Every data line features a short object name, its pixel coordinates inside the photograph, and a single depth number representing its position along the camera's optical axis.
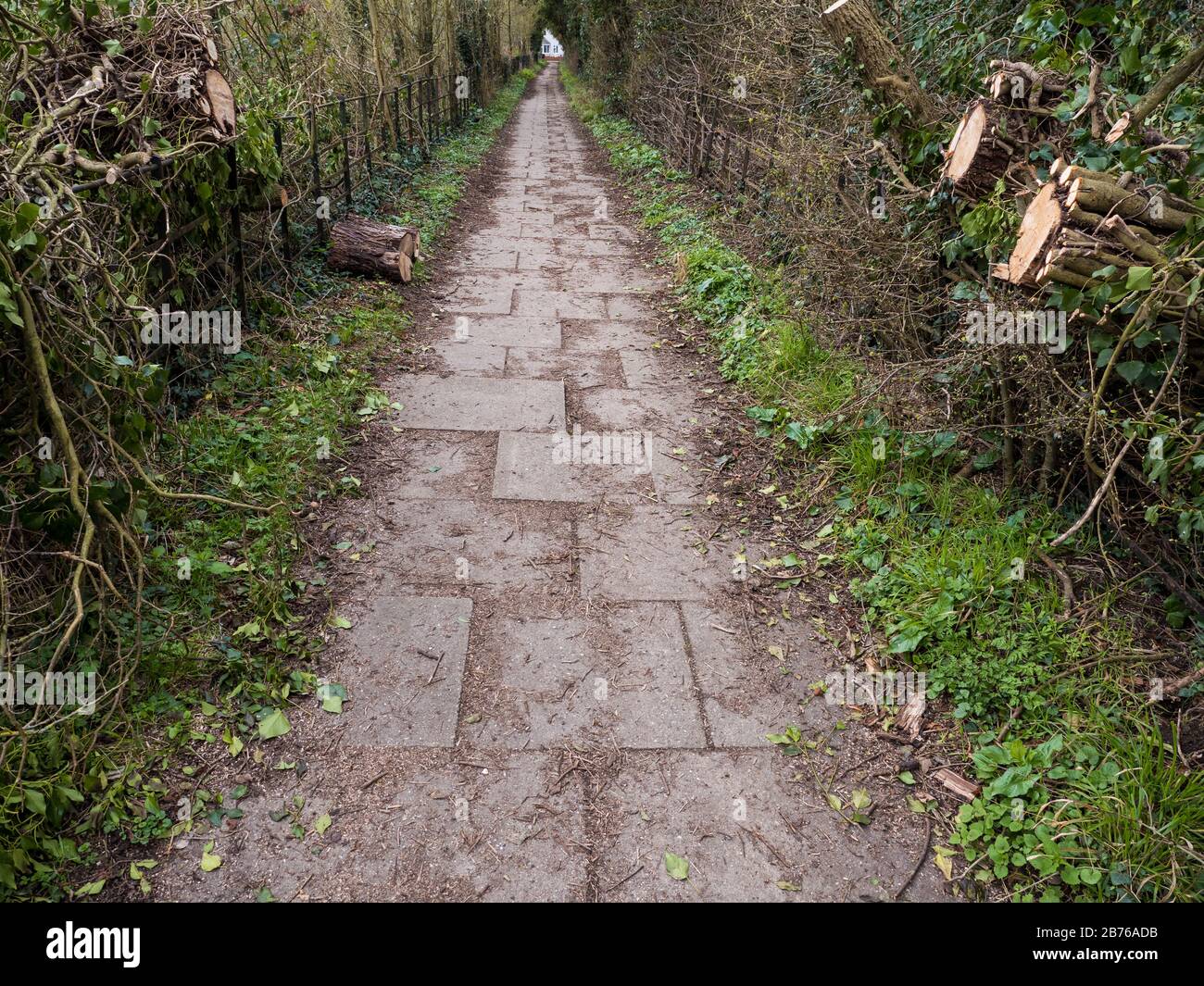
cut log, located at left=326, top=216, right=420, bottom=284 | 6.93
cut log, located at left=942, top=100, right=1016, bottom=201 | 3.23
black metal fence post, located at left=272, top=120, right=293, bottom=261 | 5.78
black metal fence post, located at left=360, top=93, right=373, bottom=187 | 9.01
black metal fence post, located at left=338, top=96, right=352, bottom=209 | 7.52
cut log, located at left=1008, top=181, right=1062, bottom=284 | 2.69
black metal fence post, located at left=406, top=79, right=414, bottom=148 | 11.44
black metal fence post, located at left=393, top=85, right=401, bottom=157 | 11.03
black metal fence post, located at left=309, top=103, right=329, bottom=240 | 6.59
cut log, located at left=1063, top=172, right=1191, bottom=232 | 2.61
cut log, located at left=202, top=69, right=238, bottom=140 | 4.43
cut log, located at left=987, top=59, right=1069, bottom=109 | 3.20
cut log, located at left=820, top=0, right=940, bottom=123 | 4.16
